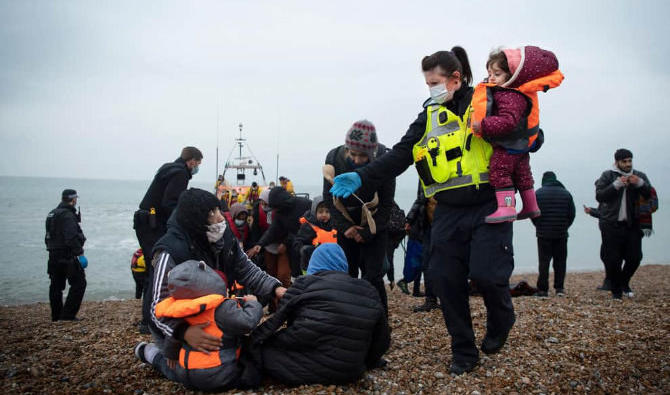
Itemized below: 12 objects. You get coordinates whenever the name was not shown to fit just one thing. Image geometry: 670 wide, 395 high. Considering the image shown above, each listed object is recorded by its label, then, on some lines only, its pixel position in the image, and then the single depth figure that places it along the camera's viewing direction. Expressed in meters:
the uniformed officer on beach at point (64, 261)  6.77
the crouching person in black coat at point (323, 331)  2.71
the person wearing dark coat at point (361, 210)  4.03
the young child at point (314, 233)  5.05
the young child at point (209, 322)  2.50
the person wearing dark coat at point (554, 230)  7.30
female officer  2.89
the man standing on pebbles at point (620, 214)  6.39
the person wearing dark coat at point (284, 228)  6.15
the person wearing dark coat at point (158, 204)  5.13
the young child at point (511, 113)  2.77
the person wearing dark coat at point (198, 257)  2.62
